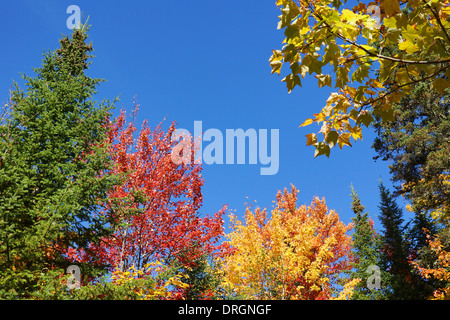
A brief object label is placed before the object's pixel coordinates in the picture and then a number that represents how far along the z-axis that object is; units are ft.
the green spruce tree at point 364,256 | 65.16
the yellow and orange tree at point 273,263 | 47.16
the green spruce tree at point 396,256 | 61.82
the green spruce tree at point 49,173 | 21.29
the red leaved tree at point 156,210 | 34.35
